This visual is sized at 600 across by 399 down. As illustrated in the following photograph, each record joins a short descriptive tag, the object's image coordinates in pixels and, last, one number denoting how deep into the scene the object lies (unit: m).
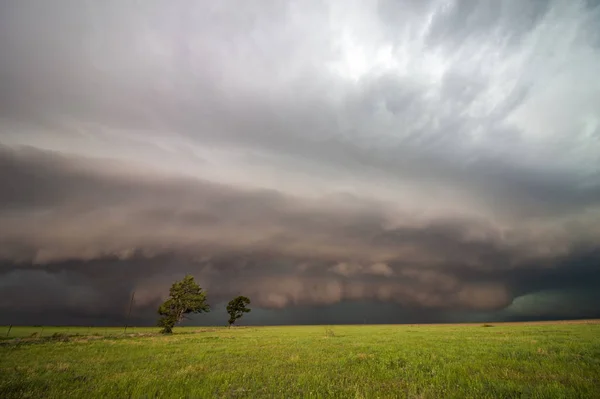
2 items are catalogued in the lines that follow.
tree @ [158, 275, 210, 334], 71.56
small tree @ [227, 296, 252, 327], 111.81
